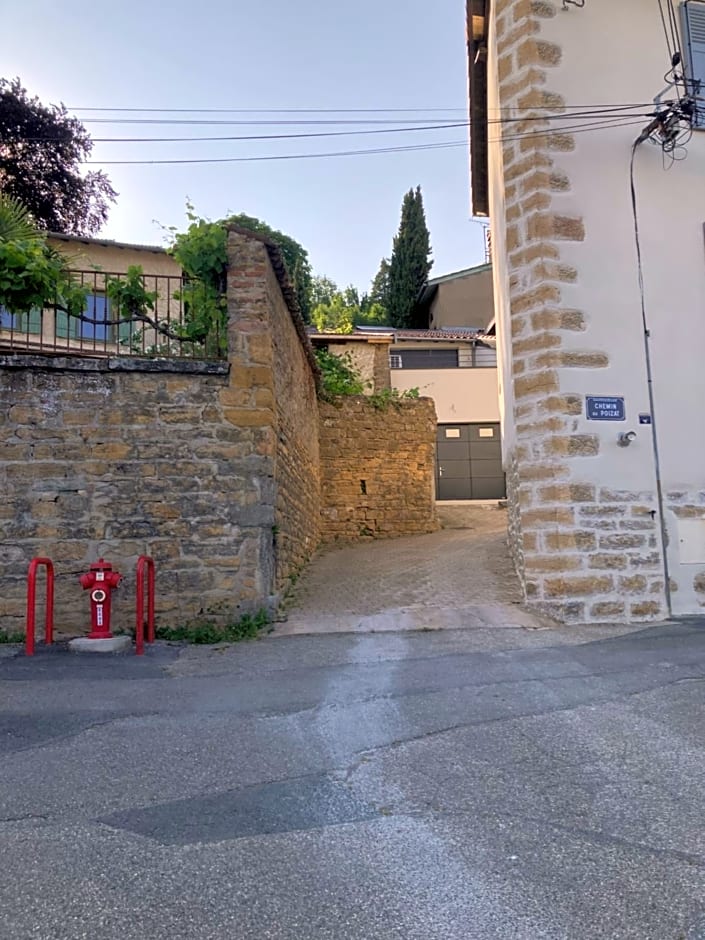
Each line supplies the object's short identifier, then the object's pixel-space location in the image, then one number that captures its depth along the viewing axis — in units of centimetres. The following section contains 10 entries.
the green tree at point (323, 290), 4041
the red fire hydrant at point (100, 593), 545
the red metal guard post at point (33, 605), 509
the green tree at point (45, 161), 2044
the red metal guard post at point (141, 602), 531
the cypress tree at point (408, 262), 3112
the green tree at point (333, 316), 2079
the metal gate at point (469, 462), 1825
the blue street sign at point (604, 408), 661
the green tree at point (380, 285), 3754
